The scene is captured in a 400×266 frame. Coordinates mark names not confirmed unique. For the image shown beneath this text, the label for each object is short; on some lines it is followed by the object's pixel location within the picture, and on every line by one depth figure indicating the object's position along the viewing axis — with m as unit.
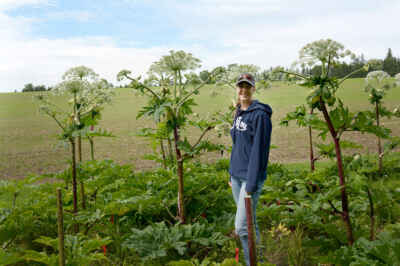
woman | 2.91
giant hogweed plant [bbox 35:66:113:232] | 3.61
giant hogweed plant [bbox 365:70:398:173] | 2.75
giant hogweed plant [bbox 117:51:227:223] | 3.22
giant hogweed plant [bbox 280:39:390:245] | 2.70
